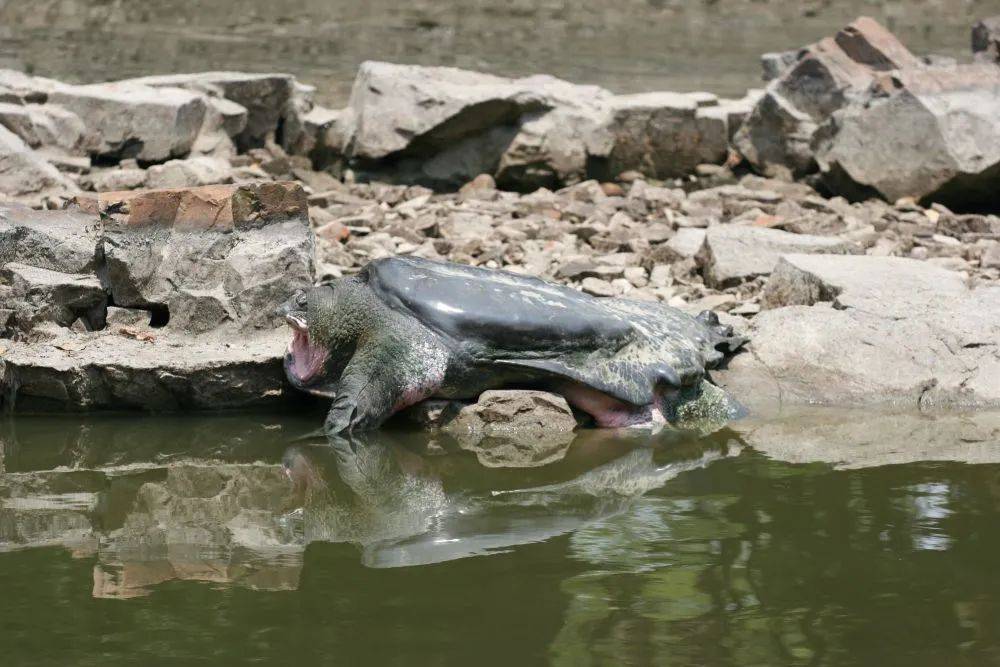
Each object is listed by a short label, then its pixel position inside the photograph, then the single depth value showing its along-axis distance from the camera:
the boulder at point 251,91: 20.70
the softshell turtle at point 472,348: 10.69
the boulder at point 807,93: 21.03
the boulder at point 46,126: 17.17
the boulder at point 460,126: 19.62
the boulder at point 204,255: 11.92
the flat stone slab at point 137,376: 10.95
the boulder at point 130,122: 18.42
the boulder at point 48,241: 11.90
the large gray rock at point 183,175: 16.64
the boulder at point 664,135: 20.55
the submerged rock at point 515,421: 10.68
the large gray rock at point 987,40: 22.16
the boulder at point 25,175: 14.79
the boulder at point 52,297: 11.66
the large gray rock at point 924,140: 18.34
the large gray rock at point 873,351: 11.77
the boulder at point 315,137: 20.45
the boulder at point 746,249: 14.65
